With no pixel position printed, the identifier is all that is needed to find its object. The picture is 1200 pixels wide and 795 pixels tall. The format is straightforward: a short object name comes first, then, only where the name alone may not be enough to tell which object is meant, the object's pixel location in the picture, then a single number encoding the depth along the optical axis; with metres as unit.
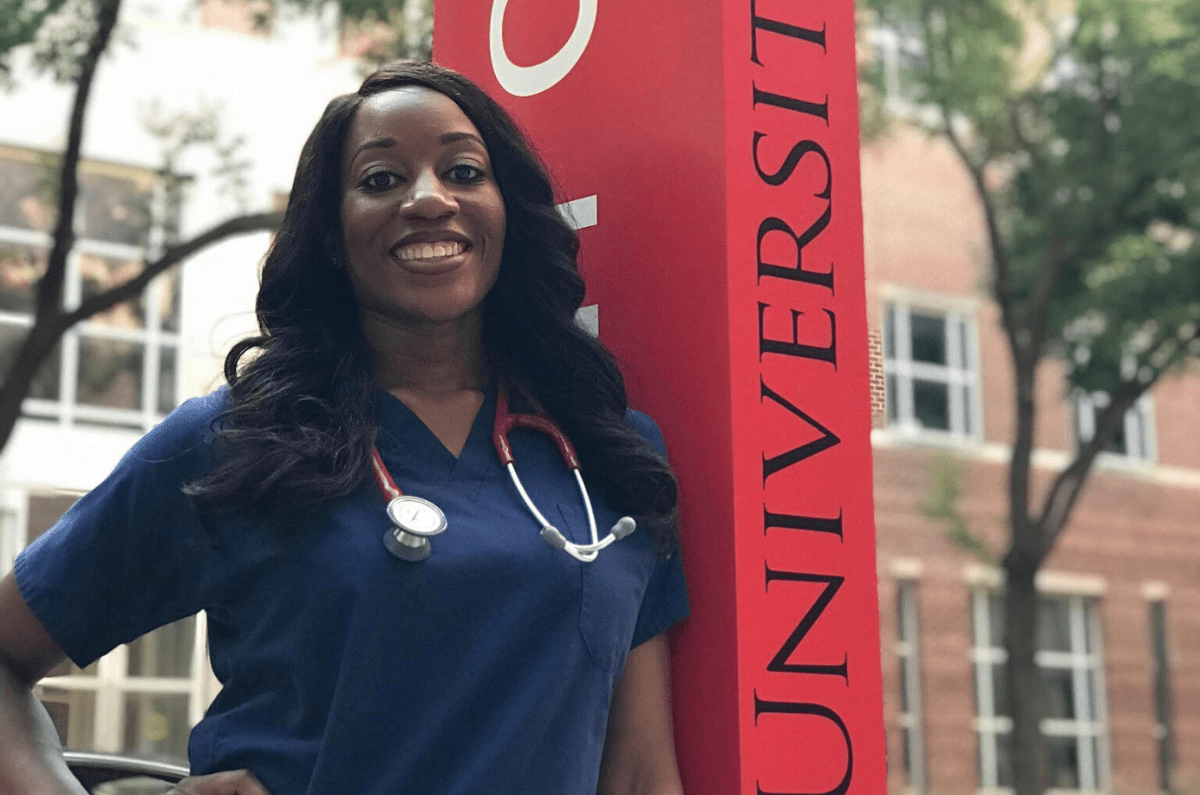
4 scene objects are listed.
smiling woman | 1.83
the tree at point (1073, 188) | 11.62
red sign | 2.21
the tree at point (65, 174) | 7.63
